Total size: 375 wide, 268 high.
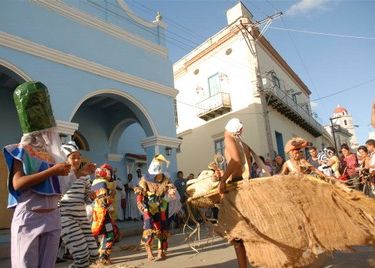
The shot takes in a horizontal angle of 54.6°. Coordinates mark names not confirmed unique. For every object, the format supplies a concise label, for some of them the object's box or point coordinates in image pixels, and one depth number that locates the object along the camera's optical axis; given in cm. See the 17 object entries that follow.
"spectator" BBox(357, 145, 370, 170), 872
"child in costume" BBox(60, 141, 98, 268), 404
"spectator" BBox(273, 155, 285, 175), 1104
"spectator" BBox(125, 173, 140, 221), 1384
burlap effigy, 314
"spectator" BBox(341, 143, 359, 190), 926
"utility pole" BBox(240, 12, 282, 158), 1673
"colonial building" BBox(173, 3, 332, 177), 1930
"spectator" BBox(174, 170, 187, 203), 1214
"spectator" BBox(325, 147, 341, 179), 908
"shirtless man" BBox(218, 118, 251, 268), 378
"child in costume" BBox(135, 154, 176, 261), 631
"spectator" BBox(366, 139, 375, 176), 807
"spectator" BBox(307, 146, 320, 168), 924
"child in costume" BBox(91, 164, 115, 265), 563
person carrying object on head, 230
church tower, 7994
